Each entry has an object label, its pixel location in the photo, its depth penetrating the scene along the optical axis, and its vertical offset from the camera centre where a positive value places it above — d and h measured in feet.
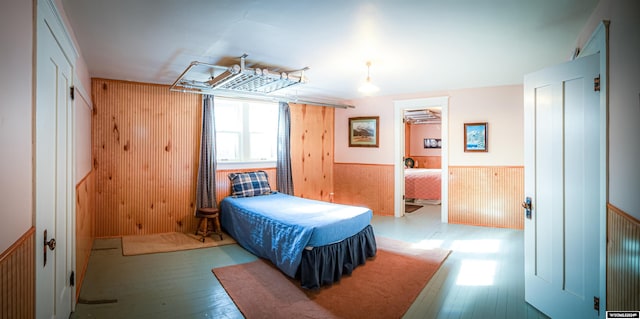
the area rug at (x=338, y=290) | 8.63 -4.18
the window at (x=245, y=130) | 18.03 +1.73
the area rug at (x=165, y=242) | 13.58 -3.98
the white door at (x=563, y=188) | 7.16 -0.72
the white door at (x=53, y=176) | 5.40 -0.38
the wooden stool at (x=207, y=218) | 15.49 -3.08
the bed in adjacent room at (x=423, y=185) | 25.53 -2.16
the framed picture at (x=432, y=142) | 37.09 +2.02
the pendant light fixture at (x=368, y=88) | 12.92 +2.99
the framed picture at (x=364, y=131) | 21.58 +2.00
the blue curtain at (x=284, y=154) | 19.66 +0.31
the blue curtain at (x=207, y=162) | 16.62 -0.18
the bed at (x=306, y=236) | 10.27 -2.89
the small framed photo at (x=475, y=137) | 18.04 +1.32
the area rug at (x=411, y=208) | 22.76 -3.72
